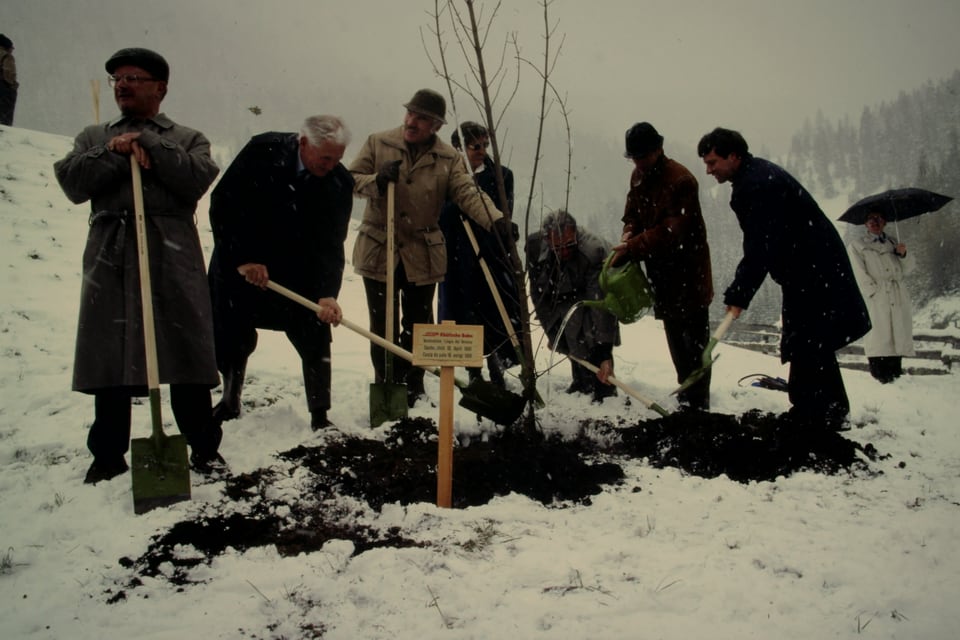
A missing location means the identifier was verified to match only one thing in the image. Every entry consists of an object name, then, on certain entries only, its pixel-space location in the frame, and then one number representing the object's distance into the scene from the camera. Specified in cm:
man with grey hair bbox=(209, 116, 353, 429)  353
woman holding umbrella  657
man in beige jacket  424
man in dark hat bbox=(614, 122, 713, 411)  411
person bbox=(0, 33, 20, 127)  988
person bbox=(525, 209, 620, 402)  488
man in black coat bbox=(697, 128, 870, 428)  367
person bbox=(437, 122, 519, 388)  496
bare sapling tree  329
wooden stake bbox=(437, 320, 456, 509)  269
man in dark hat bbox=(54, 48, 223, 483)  275
